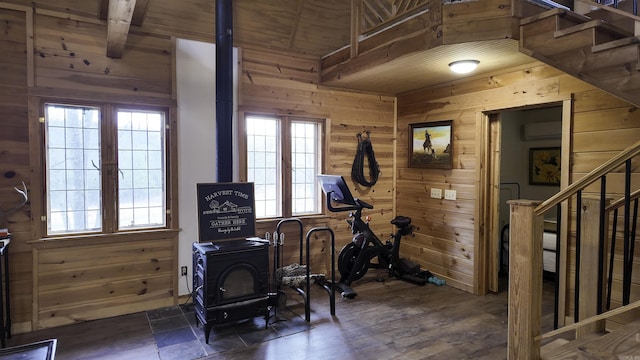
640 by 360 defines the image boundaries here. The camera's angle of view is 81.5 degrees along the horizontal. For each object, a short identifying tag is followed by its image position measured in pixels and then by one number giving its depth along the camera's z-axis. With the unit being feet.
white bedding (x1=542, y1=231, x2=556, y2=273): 15.01
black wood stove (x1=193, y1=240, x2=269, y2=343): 10.44
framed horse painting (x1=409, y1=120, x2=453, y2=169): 15.19
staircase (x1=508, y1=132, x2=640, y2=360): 6.89
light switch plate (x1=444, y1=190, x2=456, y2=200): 15.05
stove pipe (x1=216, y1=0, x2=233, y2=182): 11.82
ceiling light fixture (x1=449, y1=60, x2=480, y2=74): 11.89
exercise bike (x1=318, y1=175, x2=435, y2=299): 13.91
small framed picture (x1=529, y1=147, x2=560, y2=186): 16.93
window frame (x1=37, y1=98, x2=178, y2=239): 11.25
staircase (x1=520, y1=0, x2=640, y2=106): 7.76
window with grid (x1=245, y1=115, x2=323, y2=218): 14.79
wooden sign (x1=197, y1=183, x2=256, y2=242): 11.31
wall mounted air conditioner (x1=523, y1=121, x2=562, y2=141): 16.58
